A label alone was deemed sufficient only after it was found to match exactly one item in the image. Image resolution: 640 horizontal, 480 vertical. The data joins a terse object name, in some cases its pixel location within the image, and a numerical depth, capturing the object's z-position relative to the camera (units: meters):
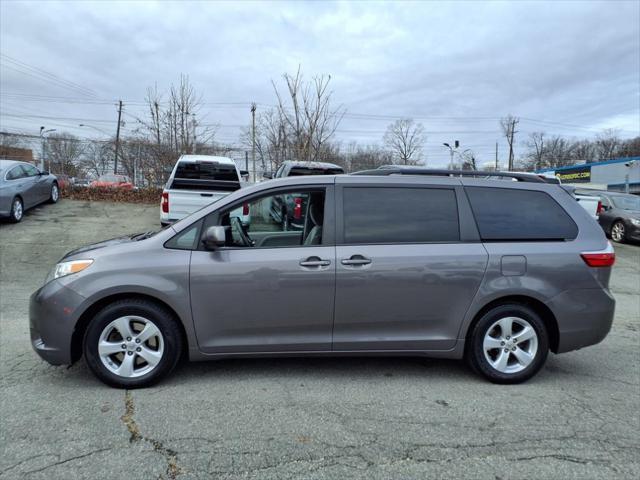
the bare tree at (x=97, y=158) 21.31
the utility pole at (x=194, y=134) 20.02
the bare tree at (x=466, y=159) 45.99
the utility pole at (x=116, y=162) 20.45
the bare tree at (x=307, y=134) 16.27
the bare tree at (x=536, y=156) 82.21
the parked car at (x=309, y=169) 11.16
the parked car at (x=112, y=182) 16.25
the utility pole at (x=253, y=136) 23.22
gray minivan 3.67
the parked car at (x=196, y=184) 9.77
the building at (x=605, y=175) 41.62
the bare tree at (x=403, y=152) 58.41
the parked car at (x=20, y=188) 10.73
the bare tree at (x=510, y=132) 71.94
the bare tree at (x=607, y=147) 79.31
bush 15.38
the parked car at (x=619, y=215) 13.93
